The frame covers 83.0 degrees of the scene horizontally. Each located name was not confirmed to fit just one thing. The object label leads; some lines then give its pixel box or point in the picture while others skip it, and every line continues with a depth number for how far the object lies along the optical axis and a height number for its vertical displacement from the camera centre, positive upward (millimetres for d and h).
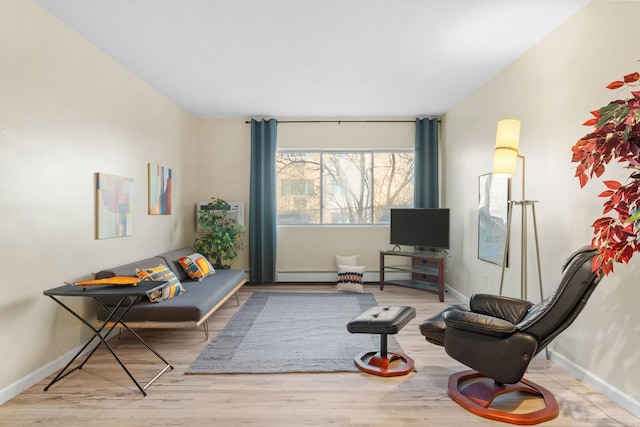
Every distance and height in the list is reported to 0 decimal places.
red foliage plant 1396 +229
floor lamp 3129 +542
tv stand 5000 -817
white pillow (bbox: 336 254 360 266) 5879 -718
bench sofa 3125 -815
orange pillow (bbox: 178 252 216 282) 4414 -640
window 6090 +517
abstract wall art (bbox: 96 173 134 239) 3330 +86
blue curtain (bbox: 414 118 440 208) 5773 +820
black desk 2473 -538
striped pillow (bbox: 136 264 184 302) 3286 -639
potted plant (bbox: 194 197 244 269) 5262 -293
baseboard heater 6016 -1008
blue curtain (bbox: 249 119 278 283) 5832 +233
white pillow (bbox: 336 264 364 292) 5508 -970
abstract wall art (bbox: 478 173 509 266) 3859 +6
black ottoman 2719 -878
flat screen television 5209 -170
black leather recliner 2080 -757
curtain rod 5953 +1562
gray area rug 2914 -1195
